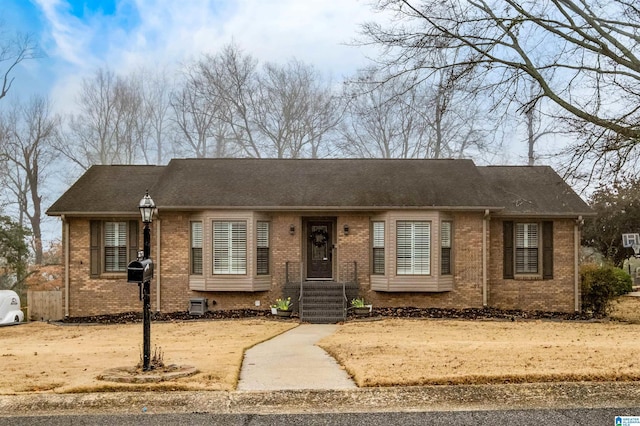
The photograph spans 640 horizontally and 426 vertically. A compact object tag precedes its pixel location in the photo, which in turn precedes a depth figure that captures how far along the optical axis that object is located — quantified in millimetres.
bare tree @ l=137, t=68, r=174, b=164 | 39875
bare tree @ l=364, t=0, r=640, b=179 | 13492
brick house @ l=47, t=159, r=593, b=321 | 20062
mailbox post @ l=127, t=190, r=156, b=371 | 9727
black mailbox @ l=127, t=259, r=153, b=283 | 9719
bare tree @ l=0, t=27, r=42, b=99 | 32519
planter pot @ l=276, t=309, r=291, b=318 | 19638
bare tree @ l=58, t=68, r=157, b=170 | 37906
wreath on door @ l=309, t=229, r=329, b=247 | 21078
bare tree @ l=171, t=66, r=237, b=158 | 39219
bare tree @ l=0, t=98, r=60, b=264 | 34281
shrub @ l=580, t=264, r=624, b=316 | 21025
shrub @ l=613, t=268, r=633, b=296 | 28850
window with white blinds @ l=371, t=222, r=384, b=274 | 20266
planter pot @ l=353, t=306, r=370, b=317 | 19641
